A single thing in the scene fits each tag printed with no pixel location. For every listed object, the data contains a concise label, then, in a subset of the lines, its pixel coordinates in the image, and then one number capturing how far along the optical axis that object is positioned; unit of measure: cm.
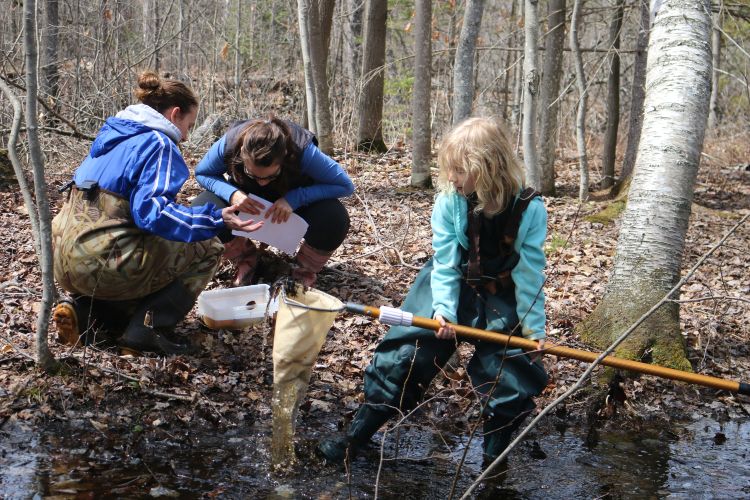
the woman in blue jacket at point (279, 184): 444
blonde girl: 325
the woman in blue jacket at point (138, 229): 397
